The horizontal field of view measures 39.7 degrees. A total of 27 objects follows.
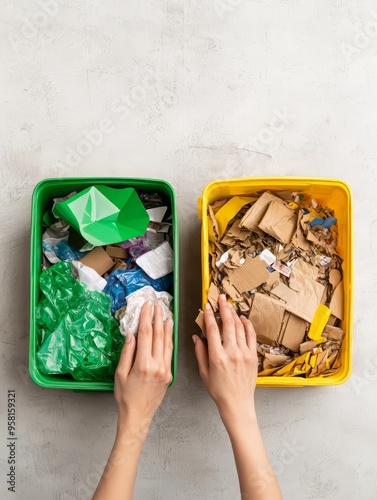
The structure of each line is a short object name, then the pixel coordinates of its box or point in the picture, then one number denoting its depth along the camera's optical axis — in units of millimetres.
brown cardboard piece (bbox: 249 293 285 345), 1163
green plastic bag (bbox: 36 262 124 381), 1142
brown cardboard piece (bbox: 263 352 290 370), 1171
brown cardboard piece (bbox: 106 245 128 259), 1194
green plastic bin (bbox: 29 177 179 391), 1134
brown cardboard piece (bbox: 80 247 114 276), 1186
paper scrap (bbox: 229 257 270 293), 1171
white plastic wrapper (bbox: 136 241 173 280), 1171
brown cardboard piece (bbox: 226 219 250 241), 1198
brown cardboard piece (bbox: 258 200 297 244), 1171
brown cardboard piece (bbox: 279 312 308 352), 1171
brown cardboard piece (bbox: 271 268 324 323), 1167
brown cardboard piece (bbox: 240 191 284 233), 1182
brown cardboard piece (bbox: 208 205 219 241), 1188
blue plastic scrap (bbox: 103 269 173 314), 1174
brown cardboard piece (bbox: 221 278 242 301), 1170
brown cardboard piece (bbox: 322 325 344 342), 1171
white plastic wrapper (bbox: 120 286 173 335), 1139
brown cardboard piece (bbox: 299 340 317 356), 1166
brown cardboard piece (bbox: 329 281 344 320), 1181
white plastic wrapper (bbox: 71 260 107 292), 1173
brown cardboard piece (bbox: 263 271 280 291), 1185
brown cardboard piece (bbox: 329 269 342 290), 1192
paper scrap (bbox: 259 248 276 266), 1185
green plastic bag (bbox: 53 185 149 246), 1128
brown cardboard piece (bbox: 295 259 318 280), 1192
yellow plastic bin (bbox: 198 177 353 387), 1147
